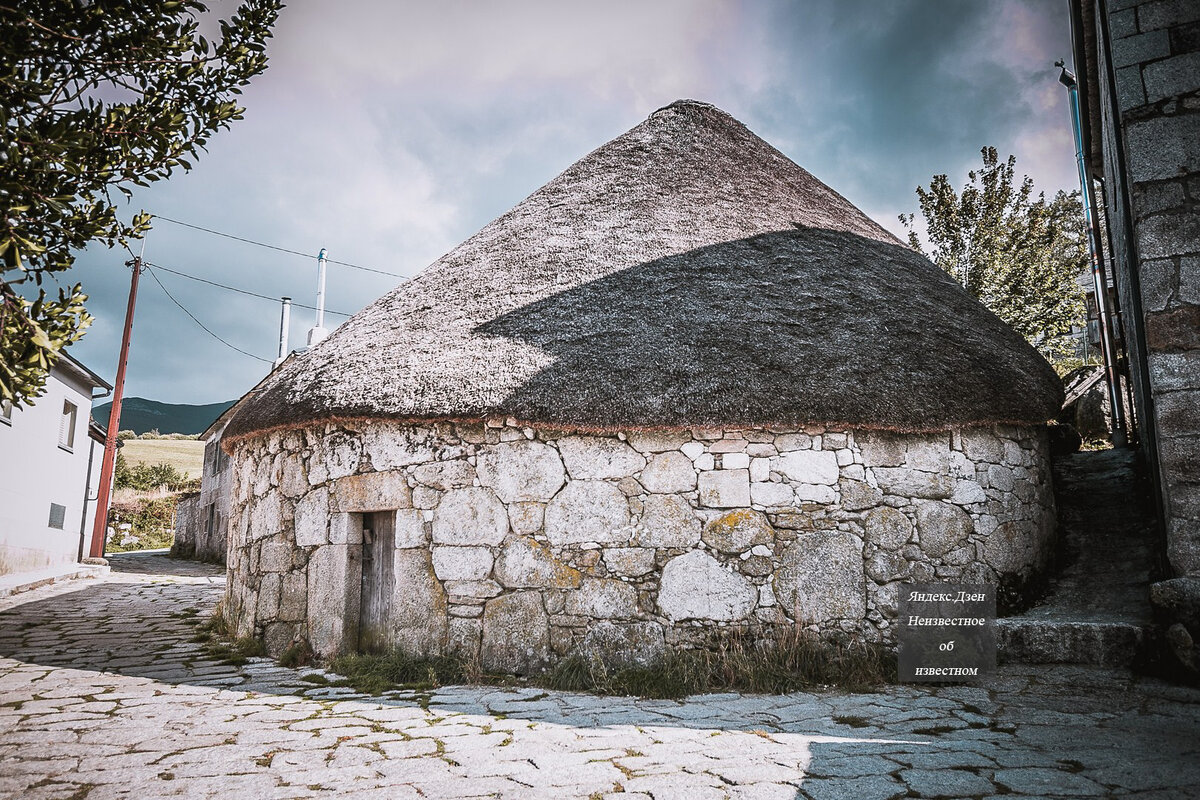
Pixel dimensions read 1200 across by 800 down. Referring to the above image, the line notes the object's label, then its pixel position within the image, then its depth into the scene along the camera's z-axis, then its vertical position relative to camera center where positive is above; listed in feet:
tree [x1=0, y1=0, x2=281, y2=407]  7.75 +4.78
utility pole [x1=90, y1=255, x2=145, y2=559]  48.73 +4.22
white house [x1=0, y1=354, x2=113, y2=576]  37.24 +2.67
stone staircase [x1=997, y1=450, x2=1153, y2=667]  15.19 -1.45
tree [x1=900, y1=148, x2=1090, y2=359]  39.27 +15.02
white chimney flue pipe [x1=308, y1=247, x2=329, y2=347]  53.65 +17.78
